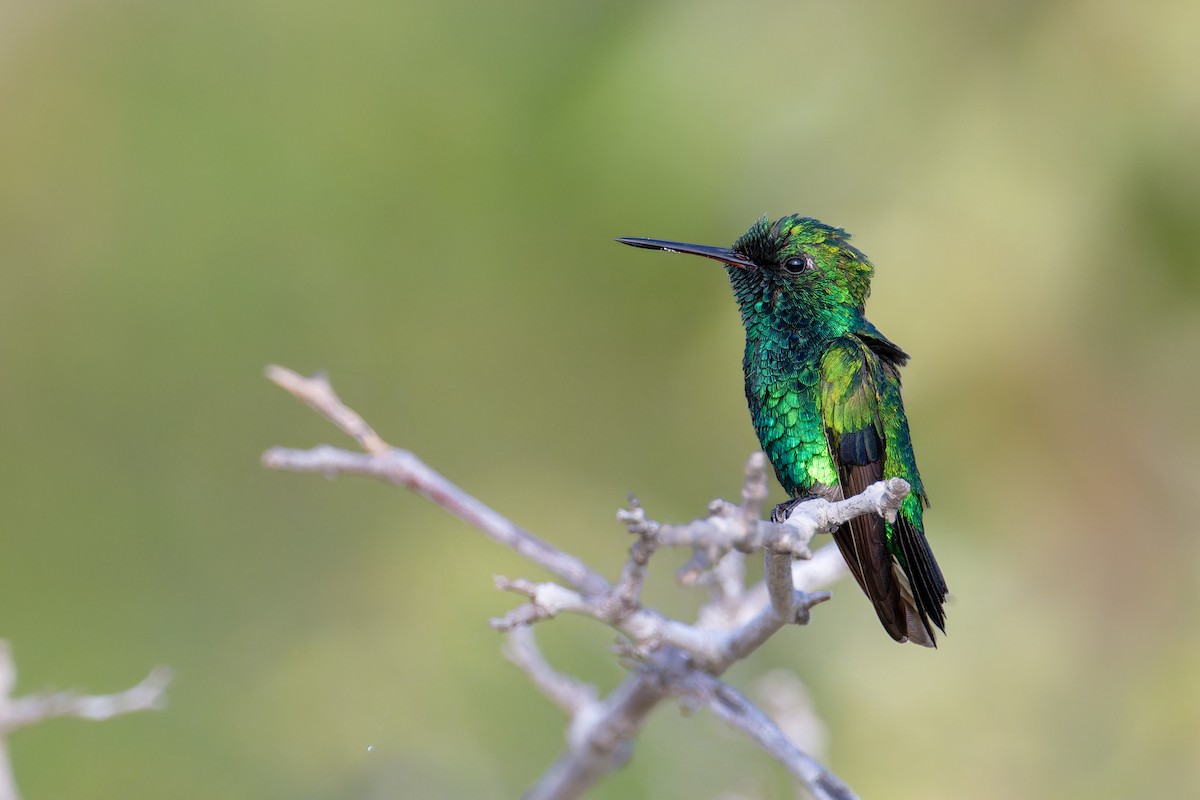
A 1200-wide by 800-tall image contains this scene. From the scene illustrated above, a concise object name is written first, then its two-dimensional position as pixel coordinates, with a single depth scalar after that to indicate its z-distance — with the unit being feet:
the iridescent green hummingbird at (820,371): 15.51
